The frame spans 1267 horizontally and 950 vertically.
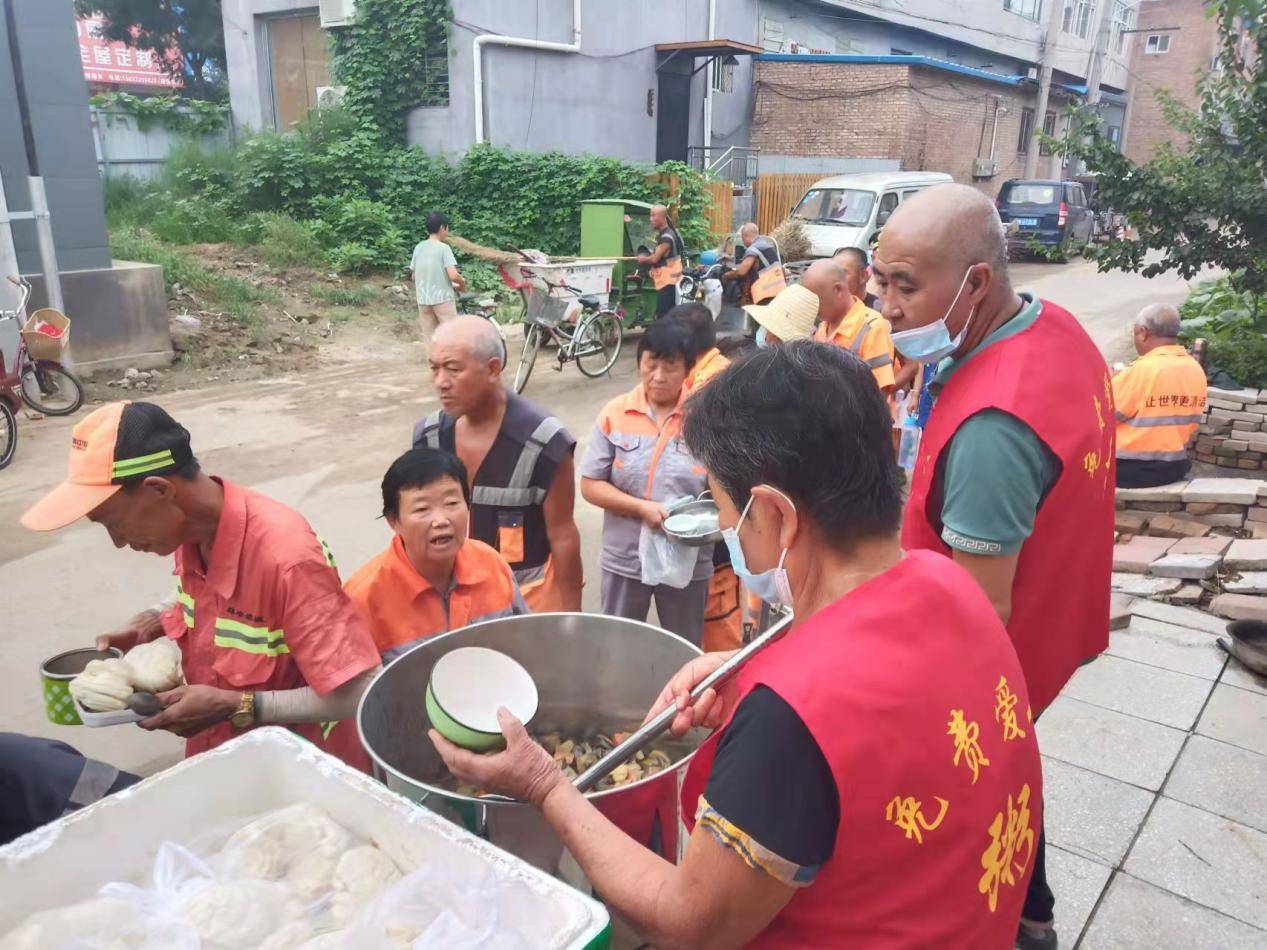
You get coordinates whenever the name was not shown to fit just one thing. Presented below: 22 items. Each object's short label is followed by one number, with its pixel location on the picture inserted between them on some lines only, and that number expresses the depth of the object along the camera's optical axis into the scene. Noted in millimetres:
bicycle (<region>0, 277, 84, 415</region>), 7457
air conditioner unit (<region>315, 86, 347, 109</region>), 15633
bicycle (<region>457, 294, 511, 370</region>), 10280
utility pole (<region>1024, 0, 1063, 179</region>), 20391
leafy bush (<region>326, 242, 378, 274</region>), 12766
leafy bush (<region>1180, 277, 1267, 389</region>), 7082
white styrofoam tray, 1136
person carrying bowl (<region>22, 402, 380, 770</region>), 1812
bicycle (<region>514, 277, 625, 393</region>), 9383
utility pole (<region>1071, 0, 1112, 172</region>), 22770
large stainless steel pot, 1475
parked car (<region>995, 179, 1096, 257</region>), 20266
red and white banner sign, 22969
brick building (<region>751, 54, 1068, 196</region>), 20594
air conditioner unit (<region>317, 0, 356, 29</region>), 15188
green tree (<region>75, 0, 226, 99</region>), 22125
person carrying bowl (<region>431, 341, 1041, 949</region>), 1062
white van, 14258
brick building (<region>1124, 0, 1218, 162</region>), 36081
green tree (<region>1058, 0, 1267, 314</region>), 5930
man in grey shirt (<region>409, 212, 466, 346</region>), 9227
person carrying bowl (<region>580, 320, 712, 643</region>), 3229
